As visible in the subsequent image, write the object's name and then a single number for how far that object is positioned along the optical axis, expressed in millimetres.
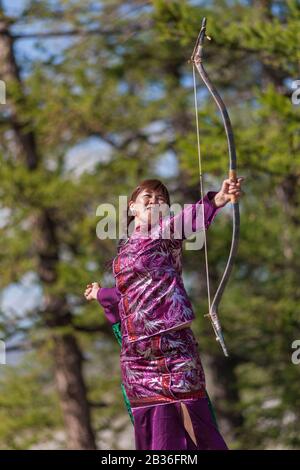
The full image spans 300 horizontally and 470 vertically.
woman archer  8445
